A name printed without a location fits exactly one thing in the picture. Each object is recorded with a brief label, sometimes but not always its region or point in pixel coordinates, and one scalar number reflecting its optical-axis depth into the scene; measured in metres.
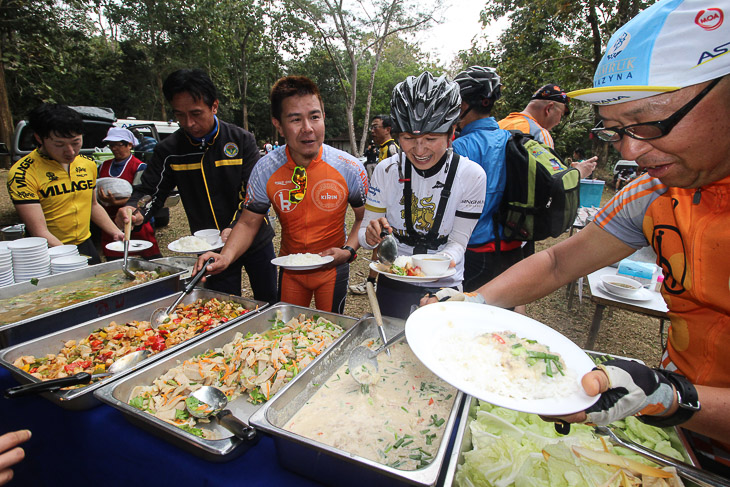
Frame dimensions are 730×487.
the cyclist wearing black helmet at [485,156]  2.75
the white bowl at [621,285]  2.91
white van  9.09
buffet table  1.15
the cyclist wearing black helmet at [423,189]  2.07
